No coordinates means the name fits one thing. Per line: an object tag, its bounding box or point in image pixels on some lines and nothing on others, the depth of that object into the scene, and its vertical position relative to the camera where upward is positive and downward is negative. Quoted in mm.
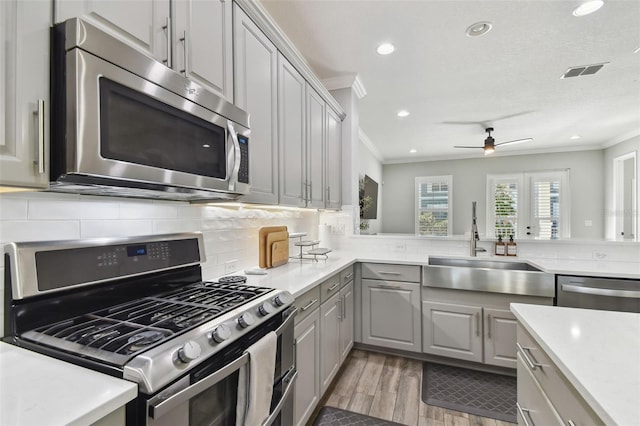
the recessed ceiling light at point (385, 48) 2584 +1428
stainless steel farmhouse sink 2320 -541
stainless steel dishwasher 2117 -580
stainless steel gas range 785 -368
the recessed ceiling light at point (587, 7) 2054 +1425
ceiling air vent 2932 +1413
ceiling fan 4723 +1050
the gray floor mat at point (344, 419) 1883 -1313
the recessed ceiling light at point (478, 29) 2299 +1430
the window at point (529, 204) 6395 +172
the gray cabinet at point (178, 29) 957 +689
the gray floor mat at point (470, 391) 2039 -1332
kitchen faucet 2938 -281
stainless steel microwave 829 +294
